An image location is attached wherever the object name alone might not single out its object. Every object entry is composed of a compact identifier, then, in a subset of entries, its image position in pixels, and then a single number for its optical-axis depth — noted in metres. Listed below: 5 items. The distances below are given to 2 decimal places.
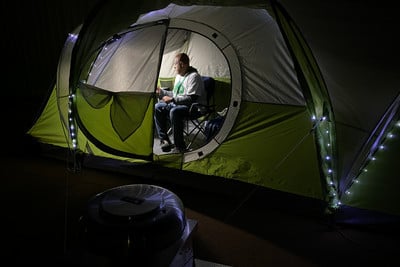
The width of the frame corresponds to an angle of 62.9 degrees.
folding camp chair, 3.62
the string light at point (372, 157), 2.22
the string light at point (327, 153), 2.43
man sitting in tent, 3.53
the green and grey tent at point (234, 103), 2.40
